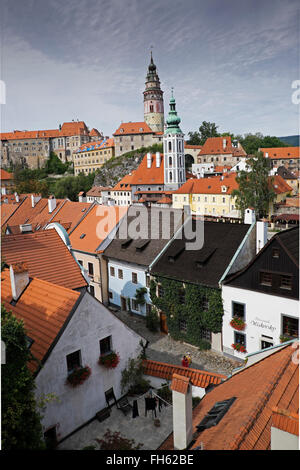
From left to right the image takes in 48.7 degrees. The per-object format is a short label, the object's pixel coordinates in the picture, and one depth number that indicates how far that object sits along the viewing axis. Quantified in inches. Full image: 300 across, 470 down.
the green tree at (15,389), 281.7
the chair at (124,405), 506.0
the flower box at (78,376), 449.7
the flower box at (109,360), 488.7
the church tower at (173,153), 3107.8
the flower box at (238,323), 694.5
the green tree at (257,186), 1984.5
